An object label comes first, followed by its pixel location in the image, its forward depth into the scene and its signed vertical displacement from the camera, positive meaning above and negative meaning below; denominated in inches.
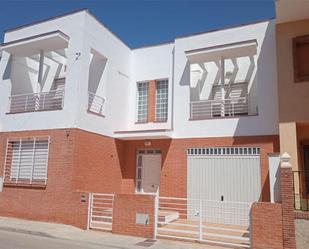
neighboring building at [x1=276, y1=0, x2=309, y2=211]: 452.4 +155.0
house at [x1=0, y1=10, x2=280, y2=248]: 516.1 +106.7
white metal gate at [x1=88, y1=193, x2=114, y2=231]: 462.3 -57.7
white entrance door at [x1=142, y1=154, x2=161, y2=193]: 624.7 +9.6
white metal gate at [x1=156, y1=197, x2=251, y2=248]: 399.2 -67.2
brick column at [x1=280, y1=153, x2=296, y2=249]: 356.2 -25.4
